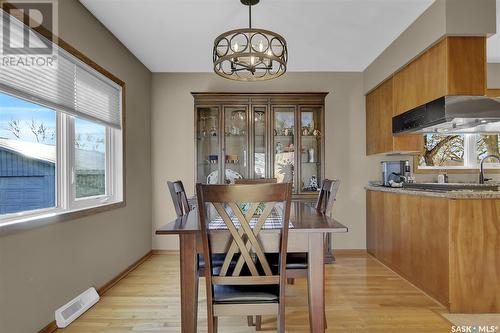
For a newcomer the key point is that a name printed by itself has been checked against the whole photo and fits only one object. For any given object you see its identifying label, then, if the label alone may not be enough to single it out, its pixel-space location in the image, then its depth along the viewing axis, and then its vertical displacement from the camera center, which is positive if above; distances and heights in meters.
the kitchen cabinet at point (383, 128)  3.43 +0.50
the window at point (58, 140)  1.89 +0.24
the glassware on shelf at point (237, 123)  3.99 +0.61
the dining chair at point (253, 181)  3.04 -0.13
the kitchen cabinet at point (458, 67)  2.44 +0.83
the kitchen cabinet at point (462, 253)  2.35 -0.69
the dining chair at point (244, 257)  1.44 -0.45
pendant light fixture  1.94 +0.79
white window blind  1.87 +0.66
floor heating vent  2.17 -1.07
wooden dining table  1.68 -0.52
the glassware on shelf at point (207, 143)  4.01 +0.35
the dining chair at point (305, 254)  1.91 -0.62
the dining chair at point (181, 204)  2.04 -0.28
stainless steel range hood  2.40 +0.45
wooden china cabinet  3.92 +0.42
